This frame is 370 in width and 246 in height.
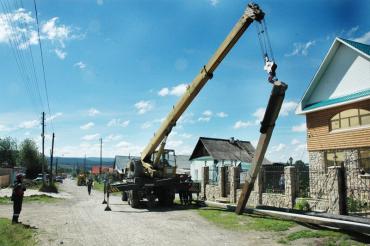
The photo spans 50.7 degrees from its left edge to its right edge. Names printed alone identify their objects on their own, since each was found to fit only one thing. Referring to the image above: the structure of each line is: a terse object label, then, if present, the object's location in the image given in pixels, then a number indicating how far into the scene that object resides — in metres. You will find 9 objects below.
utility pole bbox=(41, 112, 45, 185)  45.17
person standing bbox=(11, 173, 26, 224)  13.66
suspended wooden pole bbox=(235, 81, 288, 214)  13.09
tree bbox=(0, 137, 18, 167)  93.00
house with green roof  19.17
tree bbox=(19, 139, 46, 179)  76.69
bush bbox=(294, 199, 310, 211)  15.89
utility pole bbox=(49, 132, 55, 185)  52.67
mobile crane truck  16.94
